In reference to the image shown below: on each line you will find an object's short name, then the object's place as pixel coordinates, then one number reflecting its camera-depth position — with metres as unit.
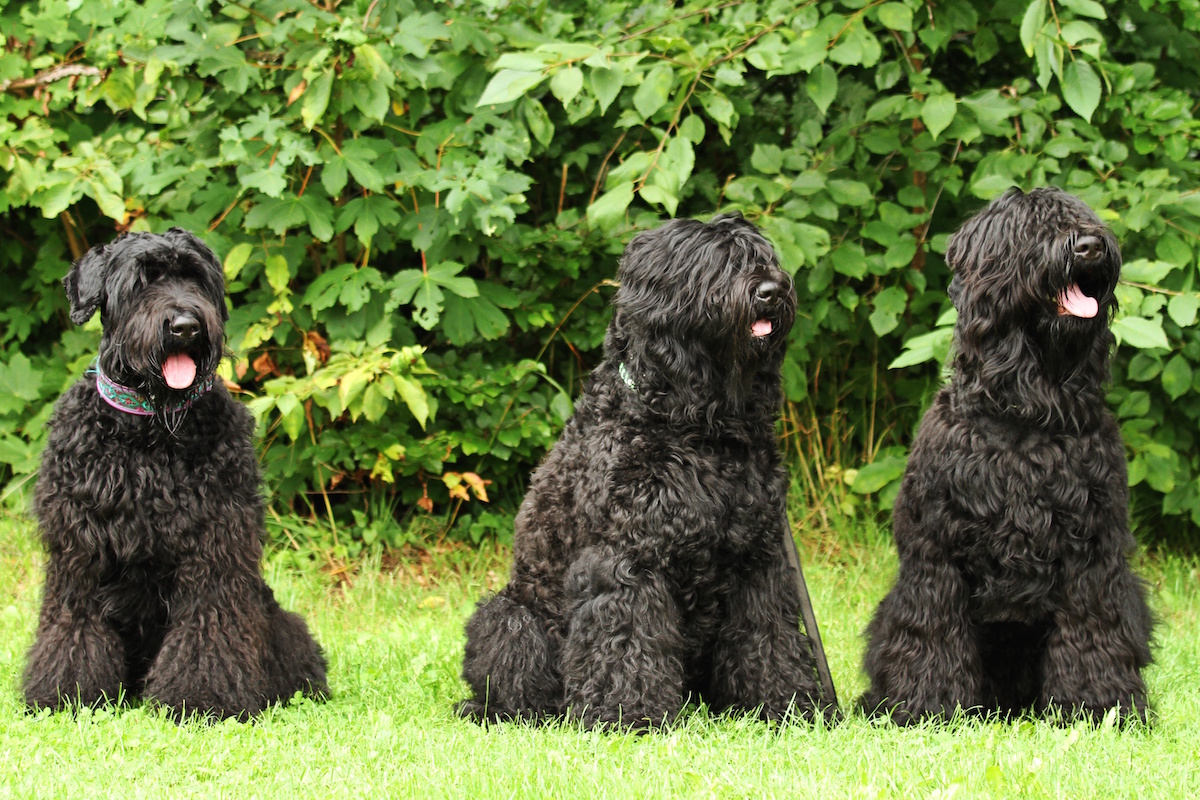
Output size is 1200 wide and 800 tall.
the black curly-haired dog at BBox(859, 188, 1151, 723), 7.21
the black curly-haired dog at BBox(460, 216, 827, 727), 7.29
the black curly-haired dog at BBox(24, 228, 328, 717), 7.80
